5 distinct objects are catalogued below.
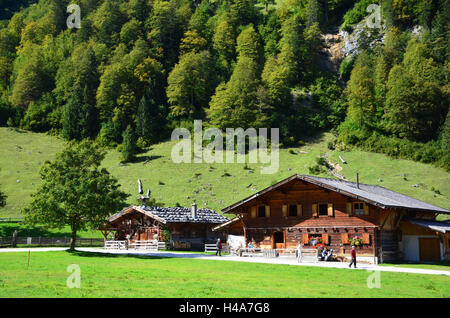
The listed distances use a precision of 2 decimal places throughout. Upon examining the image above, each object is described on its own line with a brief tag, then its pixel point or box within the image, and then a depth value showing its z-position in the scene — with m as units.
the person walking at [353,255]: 29.55
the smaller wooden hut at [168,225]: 49.28
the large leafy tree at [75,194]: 37.94
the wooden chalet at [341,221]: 36.12
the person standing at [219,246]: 40.29
